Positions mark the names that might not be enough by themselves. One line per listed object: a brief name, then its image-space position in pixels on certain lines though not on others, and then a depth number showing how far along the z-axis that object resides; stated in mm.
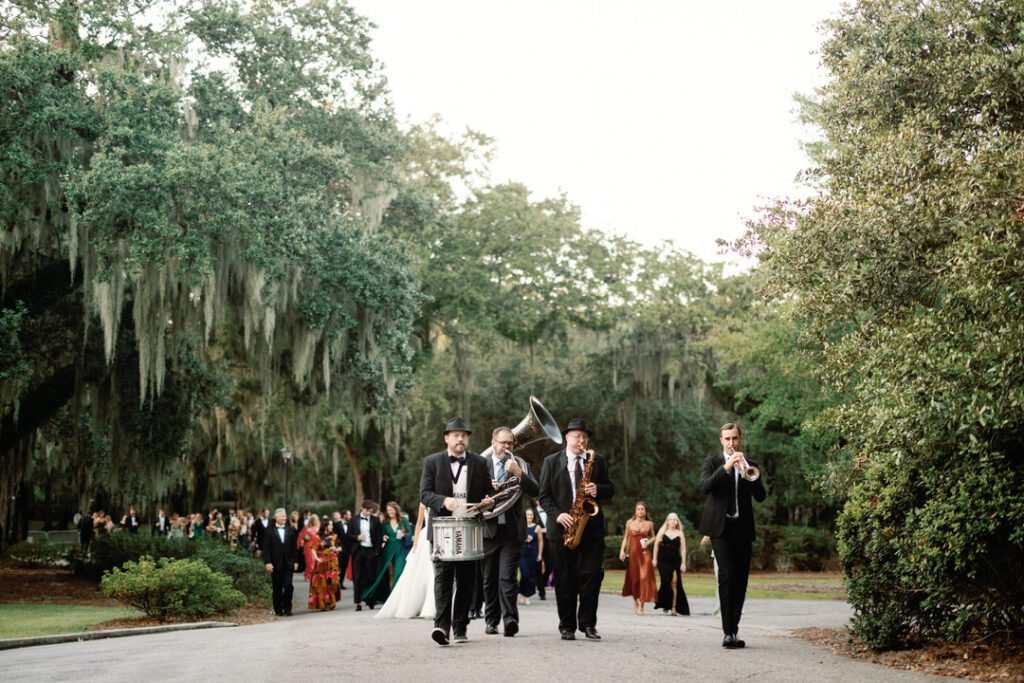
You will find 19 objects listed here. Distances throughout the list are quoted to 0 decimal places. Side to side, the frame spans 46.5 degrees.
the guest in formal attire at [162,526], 37103
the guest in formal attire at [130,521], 36000
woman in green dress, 20734
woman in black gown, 18641
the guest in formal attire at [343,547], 26450
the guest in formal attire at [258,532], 24609
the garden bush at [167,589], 16531
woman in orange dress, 18656
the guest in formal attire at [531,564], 20719
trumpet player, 10289
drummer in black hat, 10547
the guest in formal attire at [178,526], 32656
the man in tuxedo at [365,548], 20672
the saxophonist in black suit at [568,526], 10836
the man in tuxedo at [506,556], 11070
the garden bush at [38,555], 34562
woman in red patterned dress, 20938
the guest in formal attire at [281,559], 19375
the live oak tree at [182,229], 19703
